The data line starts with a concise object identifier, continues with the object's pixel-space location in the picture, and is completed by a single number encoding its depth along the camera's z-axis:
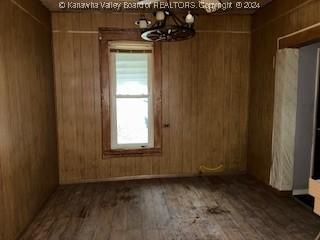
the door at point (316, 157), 3.69
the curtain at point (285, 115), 3.48
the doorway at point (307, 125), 3.55
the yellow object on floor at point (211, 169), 4.63
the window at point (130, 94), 4.25
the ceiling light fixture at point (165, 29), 2.57
